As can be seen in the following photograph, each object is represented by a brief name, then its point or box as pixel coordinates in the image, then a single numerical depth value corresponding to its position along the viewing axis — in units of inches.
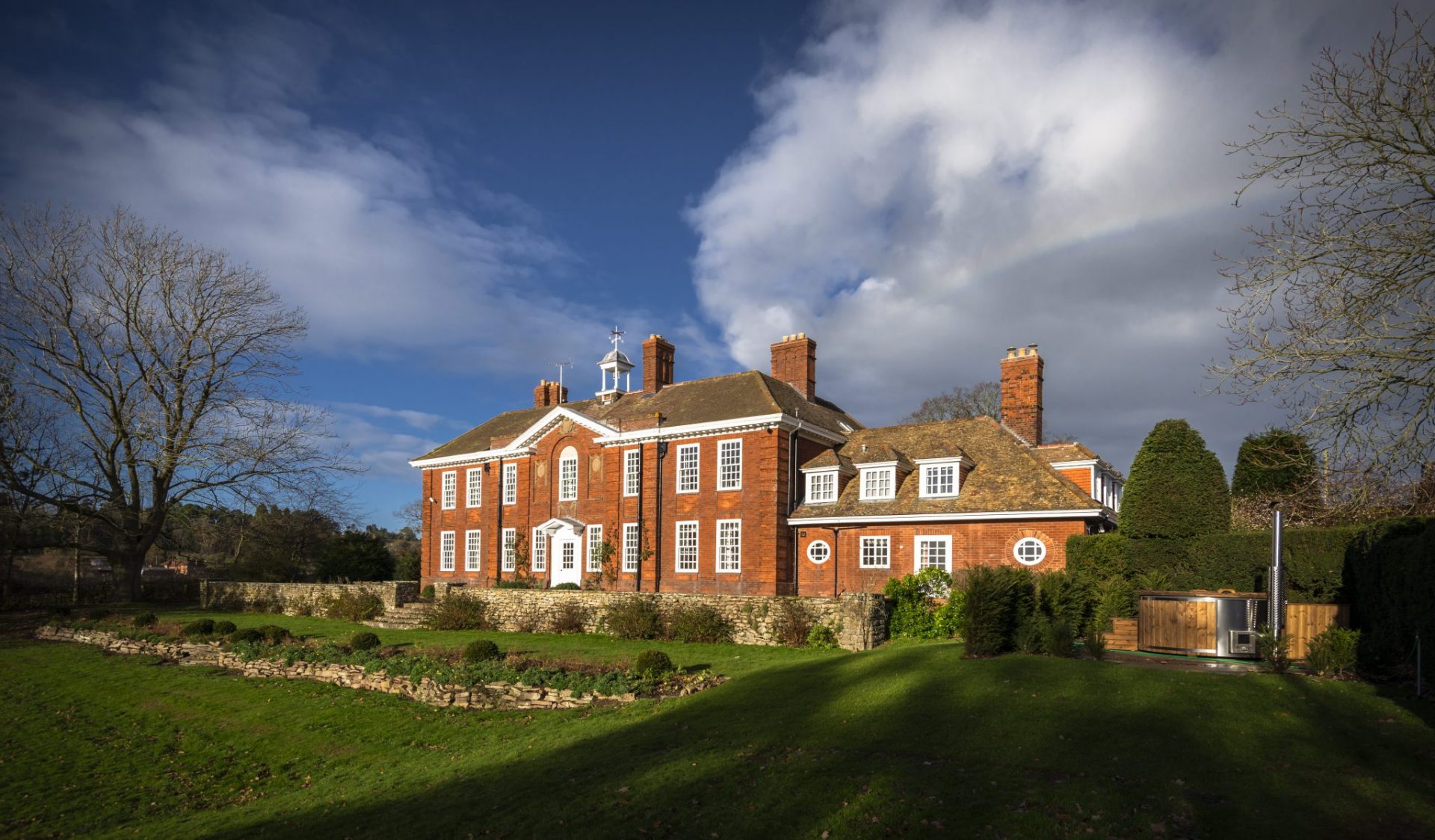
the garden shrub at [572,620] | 1120.8
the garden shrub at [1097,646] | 608.1
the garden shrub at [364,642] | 957.8
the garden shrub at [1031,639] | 649.0
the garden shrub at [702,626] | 987.9
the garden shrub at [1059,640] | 628.1
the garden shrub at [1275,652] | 551.8
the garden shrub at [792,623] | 926.4
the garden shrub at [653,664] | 722.8
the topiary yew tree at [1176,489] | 876.6
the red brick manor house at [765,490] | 1087.0
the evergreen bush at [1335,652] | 536.4
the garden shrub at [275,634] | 1047.6
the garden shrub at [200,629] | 1121.4
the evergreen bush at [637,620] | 1027.3
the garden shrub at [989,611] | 641.0
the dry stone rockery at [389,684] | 709.3
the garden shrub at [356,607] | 1375.5
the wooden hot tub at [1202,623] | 650.8
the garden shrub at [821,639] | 911.7
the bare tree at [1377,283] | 391.9
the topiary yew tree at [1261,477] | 1056.8
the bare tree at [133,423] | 1450.5
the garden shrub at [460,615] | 1221.7
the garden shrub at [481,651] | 848.3
